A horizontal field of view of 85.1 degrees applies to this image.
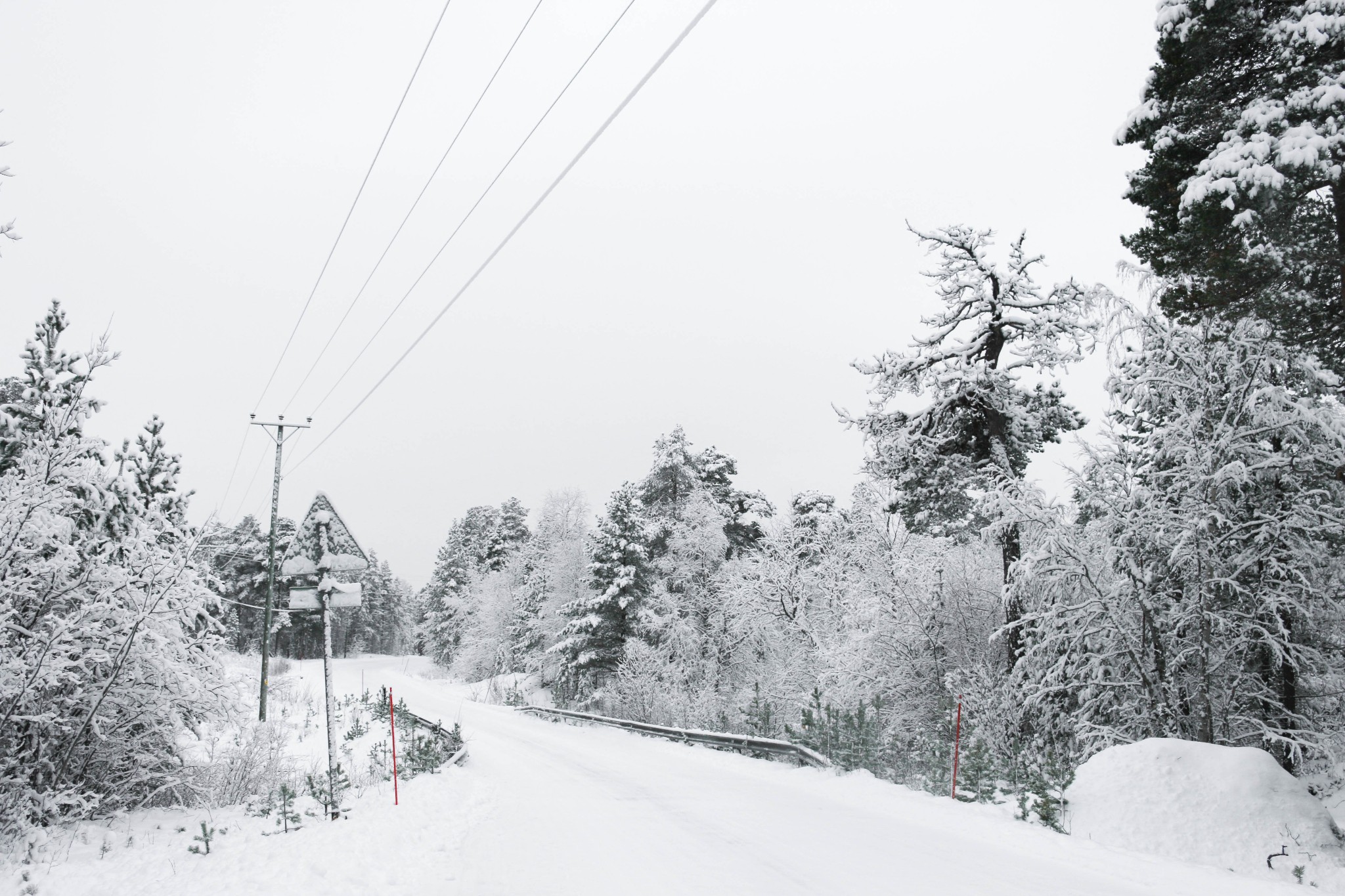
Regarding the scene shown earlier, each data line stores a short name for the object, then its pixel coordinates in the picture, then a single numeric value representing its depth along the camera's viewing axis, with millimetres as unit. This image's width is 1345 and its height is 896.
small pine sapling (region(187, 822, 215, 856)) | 7738
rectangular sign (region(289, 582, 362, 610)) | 9961
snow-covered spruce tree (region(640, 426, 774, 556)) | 35562
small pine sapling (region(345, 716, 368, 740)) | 22656
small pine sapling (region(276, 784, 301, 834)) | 8773
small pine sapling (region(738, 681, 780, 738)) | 17031
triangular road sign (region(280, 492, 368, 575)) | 10172
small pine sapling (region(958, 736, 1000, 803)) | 10266
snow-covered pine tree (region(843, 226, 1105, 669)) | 14914
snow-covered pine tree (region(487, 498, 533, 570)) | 58512
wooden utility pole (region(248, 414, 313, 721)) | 26188
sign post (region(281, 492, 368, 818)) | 10117
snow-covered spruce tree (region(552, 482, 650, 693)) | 30516
